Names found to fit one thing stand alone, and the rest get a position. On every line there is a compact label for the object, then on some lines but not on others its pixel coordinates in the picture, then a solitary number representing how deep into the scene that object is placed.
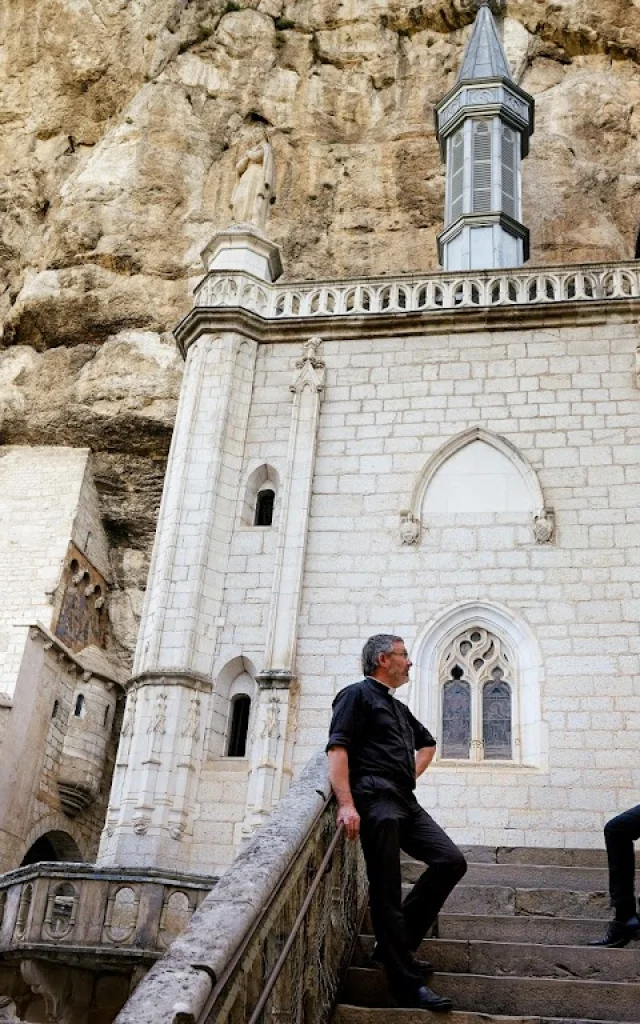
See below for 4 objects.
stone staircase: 5.00
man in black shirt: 4.90
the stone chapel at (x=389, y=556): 10.88
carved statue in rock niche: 15.98
